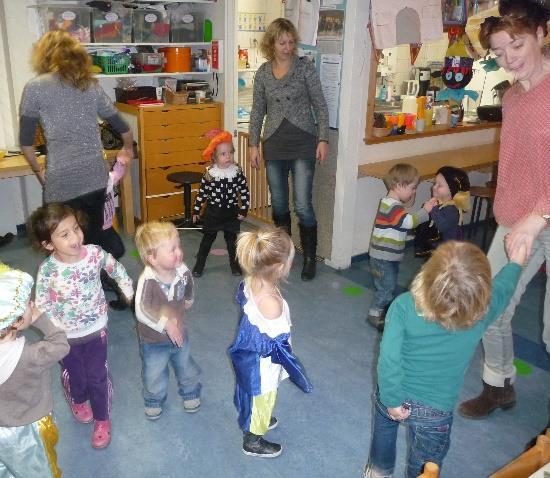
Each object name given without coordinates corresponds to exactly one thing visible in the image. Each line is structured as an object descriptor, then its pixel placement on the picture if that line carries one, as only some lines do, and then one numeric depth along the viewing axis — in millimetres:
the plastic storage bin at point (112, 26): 4535
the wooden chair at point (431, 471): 1256
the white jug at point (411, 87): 6166
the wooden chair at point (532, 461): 1421
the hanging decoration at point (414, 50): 4598
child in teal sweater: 1550
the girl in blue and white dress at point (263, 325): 1964
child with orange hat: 3812
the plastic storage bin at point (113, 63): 4676
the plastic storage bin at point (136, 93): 4898
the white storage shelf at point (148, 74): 4708
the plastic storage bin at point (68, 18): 4363
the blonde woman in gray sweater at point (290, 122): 3785
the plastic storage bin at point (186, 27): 4992
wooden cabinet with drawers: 4781
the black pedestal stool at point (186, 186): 4785
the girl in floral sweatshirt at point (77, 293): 2133
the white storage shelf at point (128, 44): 4551
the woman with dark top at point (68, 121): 2756
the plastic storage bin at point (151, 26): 4762
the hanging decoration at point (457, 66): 4414
